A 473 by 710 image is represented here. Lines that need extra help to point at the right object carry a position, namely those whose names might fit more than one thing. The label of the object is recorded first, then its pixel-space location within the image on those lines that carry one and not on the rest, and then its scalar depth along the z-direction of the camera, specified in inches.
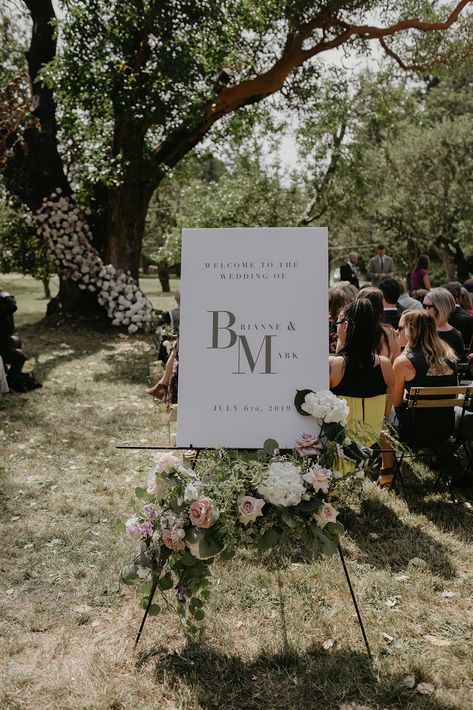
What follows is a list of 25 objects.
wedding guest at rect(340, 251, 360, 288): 586.2
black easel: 123.6
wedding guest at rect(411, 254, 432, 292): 468.4
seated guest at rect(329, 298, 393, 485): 180.9
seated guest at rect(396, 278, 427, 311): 291.6
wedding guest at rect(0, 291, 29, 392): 341.4
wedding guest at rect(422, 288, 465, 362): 232.5
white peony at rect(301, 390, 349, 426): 122.7
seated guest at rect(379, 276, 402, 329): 284.5
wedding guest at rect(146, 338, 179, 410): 251.6
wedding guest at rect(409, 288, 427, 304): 318.3
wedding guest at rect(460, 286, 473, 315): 301.6
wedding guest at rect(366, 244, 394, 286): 617.9
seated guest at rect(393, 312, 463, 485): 195.9
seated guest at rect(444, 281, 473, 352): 281.7
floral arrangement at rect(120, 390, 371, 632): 117.2
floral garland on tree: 535.2
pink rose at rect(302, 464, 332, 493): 119.0
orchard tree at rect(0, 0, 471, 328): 429.4
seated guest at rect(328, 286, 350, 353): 246.4
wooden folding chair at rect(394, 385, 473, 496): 190.4
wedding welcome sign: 128.8
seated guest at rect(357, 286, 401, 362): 185.8
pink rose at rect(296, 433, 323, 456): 124.3
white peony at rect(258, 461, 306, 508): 116.3
